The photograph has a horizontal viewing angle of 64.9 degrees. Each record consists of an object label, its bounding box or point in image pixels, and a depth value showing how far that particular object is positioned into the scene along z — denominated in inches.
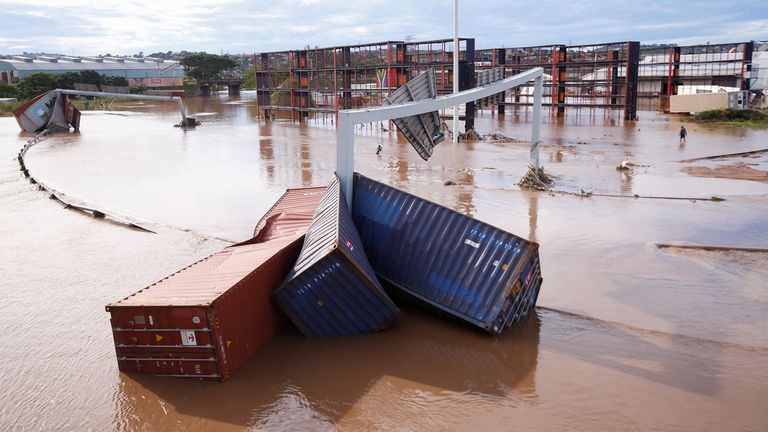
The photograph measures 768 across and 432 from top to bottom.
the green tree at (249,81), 6353.3
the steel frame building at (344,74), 2175.2
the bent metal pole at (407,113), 669.9
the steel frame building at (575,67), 2519.7
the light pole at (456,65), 1679.4
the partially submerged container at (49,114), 2491.1
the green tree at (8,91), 4222.4
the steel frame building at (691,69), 2970.0
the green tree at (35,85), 4146.2
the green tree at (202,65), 5610.2
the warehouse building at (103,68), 5472.4
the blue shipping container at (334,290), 516.1
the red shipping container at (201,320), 458.6
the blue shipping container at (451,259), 555.2
